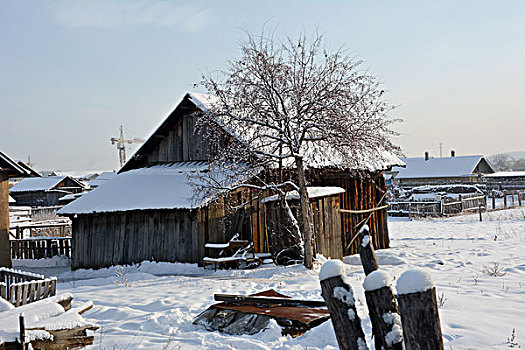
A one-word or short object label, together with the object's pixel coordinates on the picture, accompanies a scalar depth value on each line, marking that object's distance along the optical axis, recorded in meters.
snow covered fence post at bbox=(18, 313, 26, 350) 5.36
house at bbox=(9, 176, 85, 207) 56.53
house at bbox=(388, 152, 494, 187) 56.39
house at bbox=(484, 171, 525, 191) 47.94
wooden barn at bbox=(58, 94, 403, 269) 14.62
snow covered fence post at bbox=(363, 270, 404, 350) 3.54
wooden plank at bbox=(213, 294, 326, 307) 7.52
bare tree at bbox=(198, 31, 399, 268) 12.41
